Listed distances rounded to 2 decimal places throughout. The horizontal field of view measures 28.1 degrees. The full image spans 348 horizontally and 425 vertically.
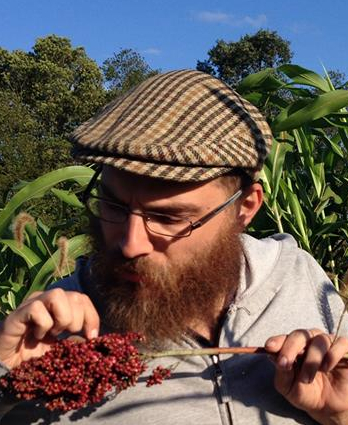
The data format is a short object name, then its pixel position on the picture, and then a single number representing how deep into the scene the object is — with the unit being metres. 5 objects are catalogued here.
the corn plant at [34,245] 2.75
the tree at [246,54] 27.06
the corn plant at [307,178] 2.72
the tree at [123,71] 23.56
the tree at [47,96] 18.11
